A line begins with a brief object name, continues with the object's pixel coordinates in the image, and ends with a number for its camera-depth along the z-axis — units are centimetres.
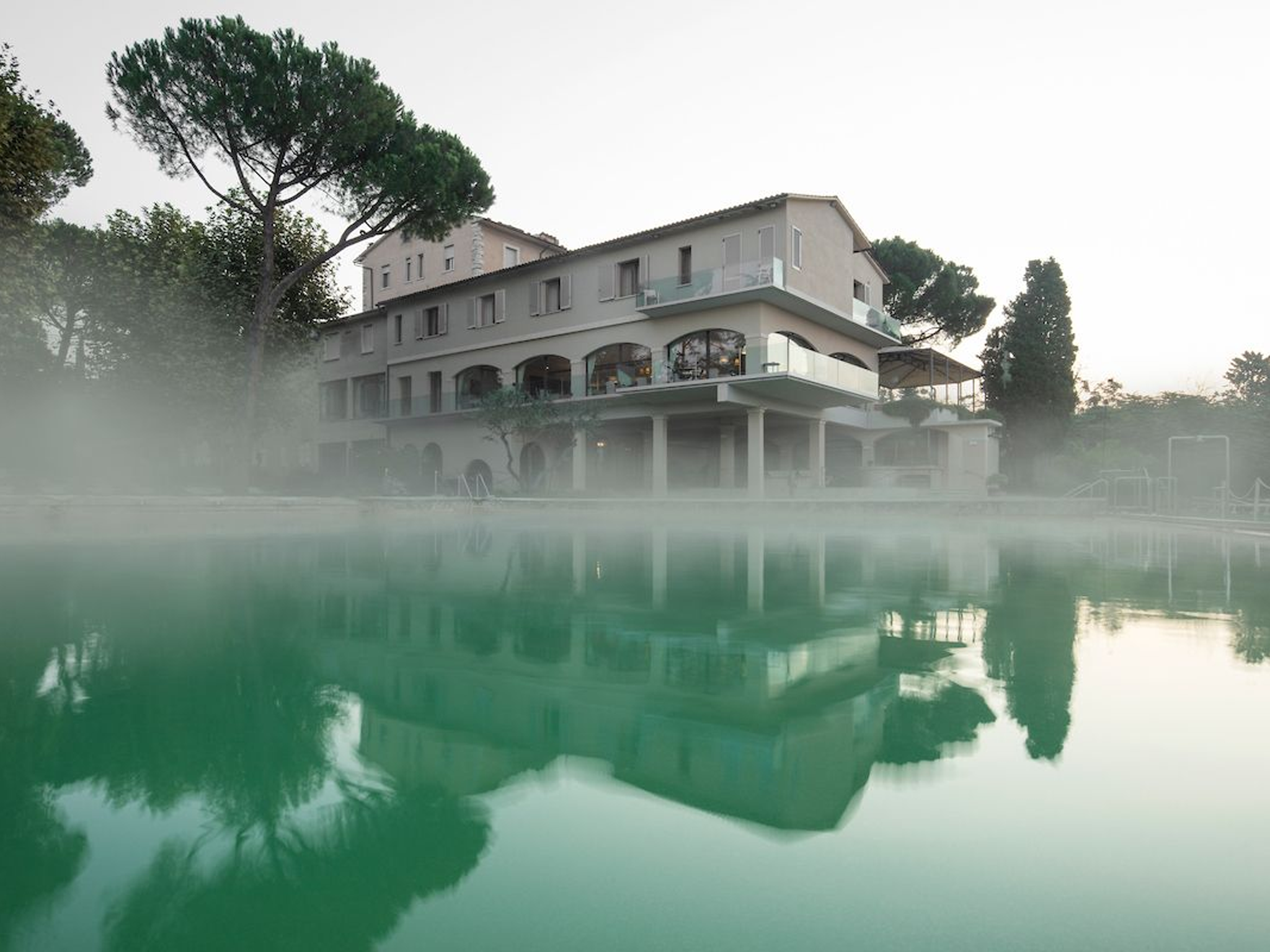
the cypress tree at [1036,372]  3803
